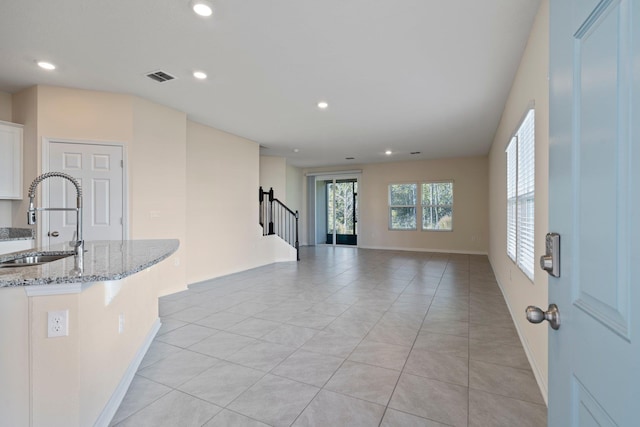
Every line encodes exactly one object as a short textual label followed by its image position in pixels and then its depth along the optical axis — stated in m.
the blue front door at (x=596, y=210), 0.53
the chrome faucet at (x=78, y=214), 1.80
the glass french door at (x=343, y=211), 10.48
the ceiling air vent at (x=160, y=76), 3.37
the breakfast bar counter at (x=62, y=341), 1.38
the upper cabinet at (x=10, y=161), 3.68
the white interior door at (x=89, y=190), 3.78
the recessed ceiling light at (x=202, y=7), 2.22
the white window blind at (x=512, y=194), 3.40
